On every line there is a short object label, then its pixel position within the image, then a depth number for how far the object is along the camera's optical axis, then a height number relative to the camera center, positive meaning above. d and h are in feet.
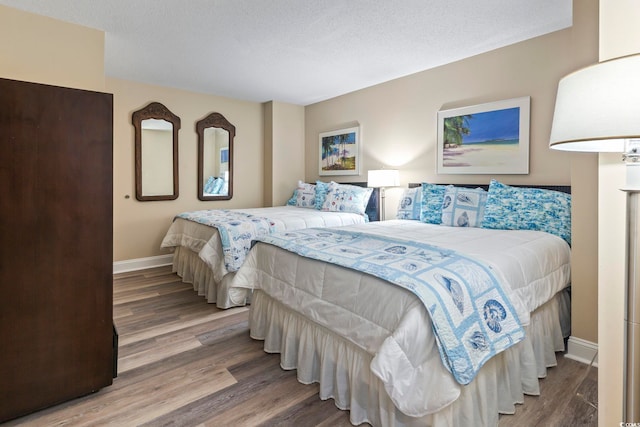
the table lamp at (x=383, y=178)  12.93 +1.19
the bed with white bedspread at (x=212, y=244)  10.53 -1.23
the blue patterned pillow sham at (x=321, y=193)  15.38 +0.74
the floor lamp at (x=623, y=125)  2.95 +0.78
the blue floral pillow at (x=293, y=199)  16.98 +0.50
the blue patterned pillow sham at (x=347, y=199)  14.16 +0.43
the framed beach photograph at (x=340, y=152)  15.48 +2.77
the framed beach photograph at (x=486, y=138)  9.91 +2.25
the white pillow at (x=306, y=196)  16.19 +0.64
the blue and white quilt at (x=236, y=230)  10.27 -0.68
